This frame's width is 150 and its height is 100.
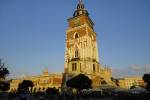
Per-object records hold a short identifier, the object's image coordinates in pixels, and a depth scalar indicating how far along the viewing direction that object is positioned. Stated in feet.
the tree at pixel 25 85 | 76.85
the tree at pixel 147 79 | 61.67
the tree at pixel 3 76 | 60.86
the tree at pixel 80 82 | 58.85
